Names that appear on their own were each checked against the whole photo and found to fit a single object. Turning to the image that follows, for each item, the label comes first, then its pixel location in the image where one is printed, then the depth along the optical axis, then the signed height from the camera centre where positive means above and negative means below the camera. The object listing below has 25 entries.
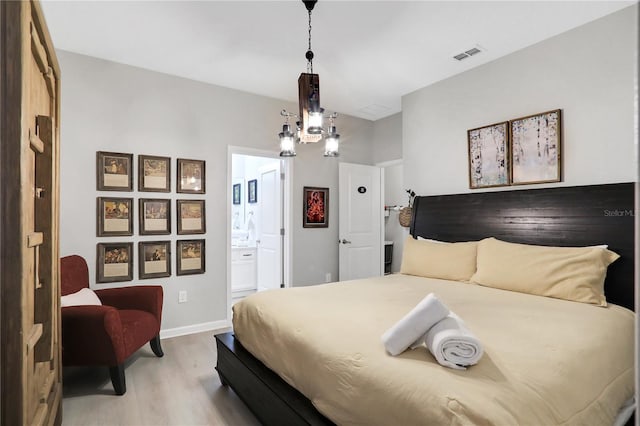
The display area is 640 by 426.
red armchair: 2.35 -0.86
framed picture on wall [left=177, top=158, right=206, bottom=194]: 3.74 +0.39
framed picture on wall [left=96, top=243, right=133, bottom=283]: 3.32 -0.48
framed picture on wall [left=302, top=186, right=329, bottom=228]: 4.65 +0.05
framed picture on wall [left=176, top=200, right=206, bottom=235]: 3.73 -0.05
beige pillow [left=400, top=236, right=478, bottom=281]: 3.04 -0.44
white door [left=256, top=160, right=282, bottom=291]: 4.66 -0.22
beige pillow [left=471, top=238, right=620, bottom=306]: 2.29 -0.42
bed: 1.19 -0.60
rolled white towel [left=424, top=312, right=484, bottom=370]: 1.31 -0.52
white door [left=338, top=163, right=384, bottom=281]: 4.95 -0.14
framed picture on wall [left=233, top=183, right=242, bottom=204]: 6.54 +0.37
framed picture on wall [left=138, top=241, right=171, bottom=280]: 3.53 -0.49
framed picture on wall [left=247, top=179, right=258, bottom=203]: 5.69 +0.35
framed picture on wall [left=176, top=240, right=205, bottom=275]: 3.74 -0.49
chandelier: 2.30 +0.68
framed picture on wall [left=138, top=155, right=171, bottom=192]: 3.53 +0.40
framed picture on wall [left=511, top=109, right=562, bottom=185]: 2.92 +0.55
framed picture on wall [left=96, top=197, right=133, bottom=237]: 3.33 -0.04
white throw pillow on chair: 2.54 -0.65
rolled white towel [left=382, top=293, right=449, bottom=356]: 1.44 -0.48
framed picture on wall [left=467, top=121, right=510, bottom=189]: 3.27 +0.54
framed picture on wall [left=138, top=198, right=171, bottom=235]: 3.53 -0.04
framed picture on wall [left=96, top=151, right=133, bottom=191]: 3.33 +0.40
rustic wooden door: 1.08 -0.02
